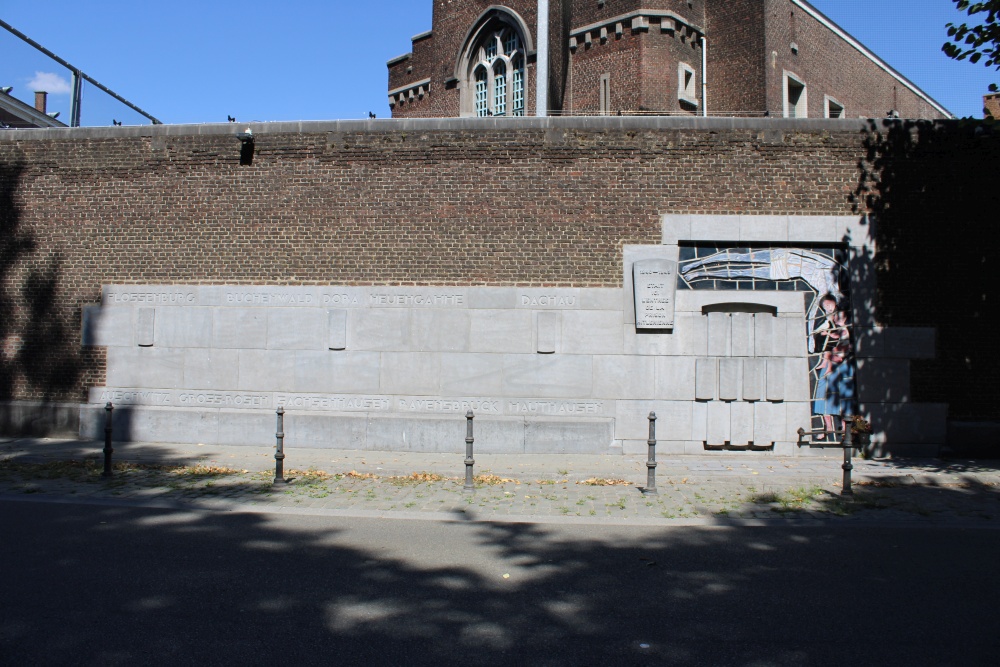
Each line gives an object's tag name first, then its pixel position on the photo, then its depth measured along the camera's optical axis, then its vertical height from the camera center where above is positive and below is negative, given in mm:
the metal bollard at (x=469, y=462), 10586 -1080
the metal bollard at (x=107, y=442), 11057 -939
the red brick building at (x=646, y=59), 26734 +11422
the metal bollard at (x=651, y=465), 10258 -1053
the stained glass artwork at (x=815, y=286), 13742 +1675
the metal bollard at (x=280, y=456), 10727 -1053
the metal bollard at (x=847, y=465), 10242 -1021
